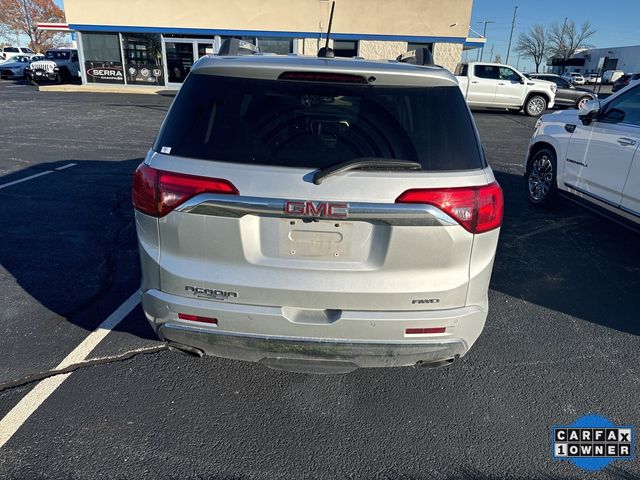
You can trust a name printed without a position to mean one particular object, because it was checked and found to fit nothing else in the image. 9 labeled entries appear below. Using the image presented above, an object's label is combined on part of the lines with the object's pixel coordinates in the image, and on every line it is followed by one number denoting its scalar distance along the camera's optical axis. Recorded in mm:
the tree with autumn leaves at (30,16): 59812
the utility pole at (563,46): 89300
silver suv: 2129
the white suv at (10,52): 39575
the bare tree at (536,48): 92438
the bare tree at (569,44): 89562
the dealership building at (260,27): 22594
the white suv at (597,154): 4559
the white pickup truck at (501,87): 18984
